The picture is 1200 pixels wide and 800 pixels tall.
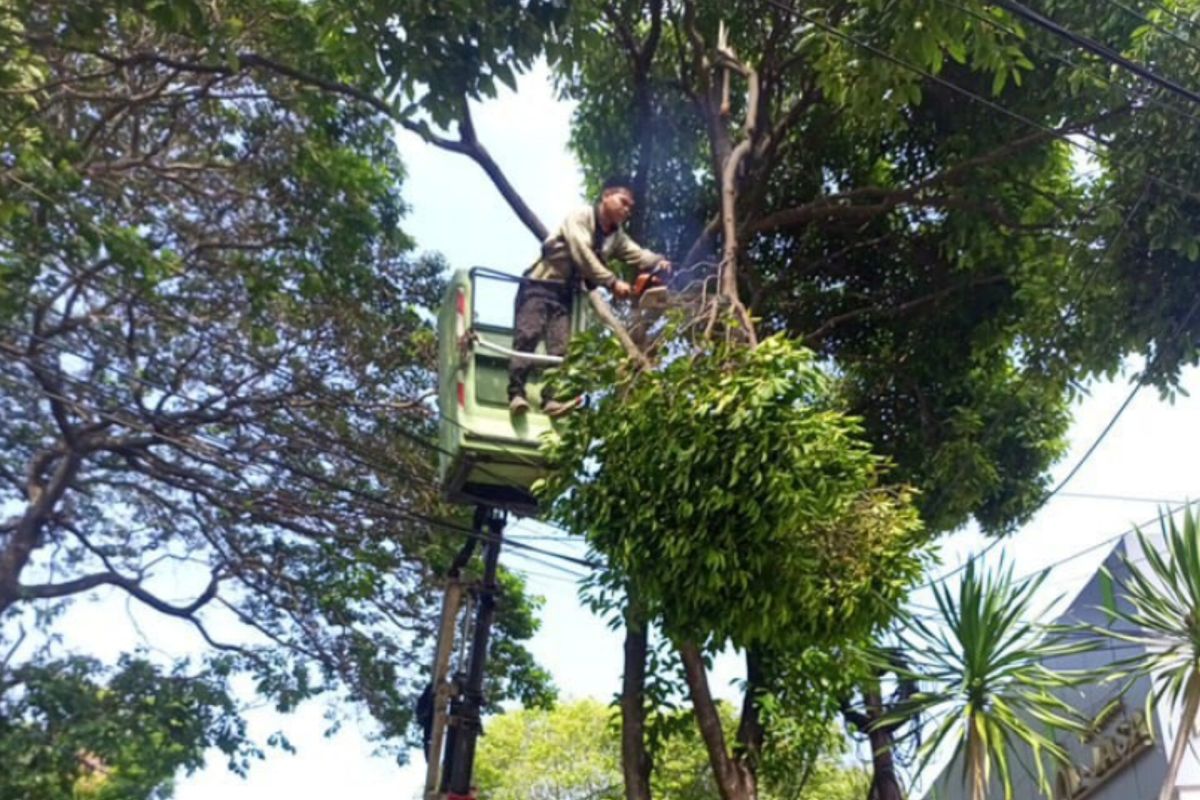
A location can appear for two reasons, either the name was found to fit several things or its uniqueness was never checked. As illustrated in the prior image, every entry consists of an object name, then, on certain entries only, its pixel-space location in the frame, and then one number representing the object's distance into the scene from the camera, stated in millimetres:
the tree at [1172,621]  7129
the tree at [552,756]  27984
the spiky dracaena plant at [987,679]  6887
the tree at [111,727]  12148
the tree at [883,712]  7201
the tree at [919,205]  7824
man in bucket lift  7418
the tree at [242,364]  11289
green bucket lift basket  7477
